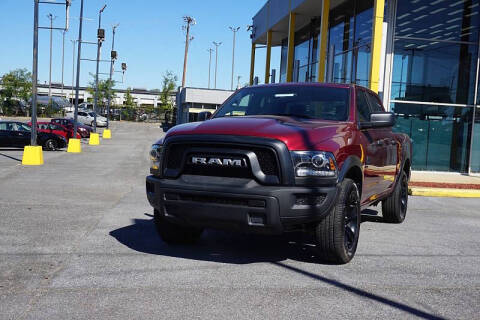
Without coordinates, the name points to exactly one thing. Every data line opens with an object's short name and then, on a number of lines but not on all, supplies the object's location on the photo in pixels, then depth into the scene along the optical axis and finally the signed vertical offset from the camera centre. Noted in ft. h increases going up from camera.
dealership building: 54.19 +5.98
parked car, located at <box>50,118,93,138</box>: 108.57 -2.89
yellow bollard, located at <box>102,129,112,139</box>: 124.96 -4.74
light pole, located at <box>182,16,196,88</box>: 215.51 +36.25
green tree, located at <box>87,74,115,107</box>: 266.36 +10.10
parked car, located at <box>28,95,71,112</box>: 223.67 +3.61
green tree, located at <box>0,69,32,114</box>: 216.95 +8.16
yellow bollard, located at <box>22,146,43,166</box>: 56.03 -4.73
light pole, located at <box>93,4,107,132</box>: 102.80 +15.23
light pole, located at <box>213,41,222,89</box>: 345.96 +43.24
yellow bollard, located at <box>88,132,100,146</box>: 99.19 -4.82
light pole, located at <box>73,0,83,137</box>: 89.47 +10.70
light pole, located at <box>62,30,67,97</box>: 321.40 +37.89
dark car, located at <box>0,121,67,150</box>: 80.79 -4.07
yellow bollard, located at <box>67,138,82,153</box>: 78.48 -4.83
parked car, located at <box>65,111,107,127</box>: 195.23 -1.82
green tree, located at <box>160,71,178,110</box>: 257.14 +13.04
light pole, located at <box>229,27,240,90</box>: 329.13 +42.78
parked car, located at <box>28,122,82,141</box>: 88.95 -2.84
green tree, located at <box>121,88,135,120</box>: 247.29 +1.49
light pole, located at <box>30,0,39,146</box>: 58.34 +3.99
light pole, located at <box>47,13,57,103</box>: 304.63 +44.94
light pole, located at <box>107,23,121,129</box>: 134.41 +14.24
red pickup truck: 15.61 -1.60
